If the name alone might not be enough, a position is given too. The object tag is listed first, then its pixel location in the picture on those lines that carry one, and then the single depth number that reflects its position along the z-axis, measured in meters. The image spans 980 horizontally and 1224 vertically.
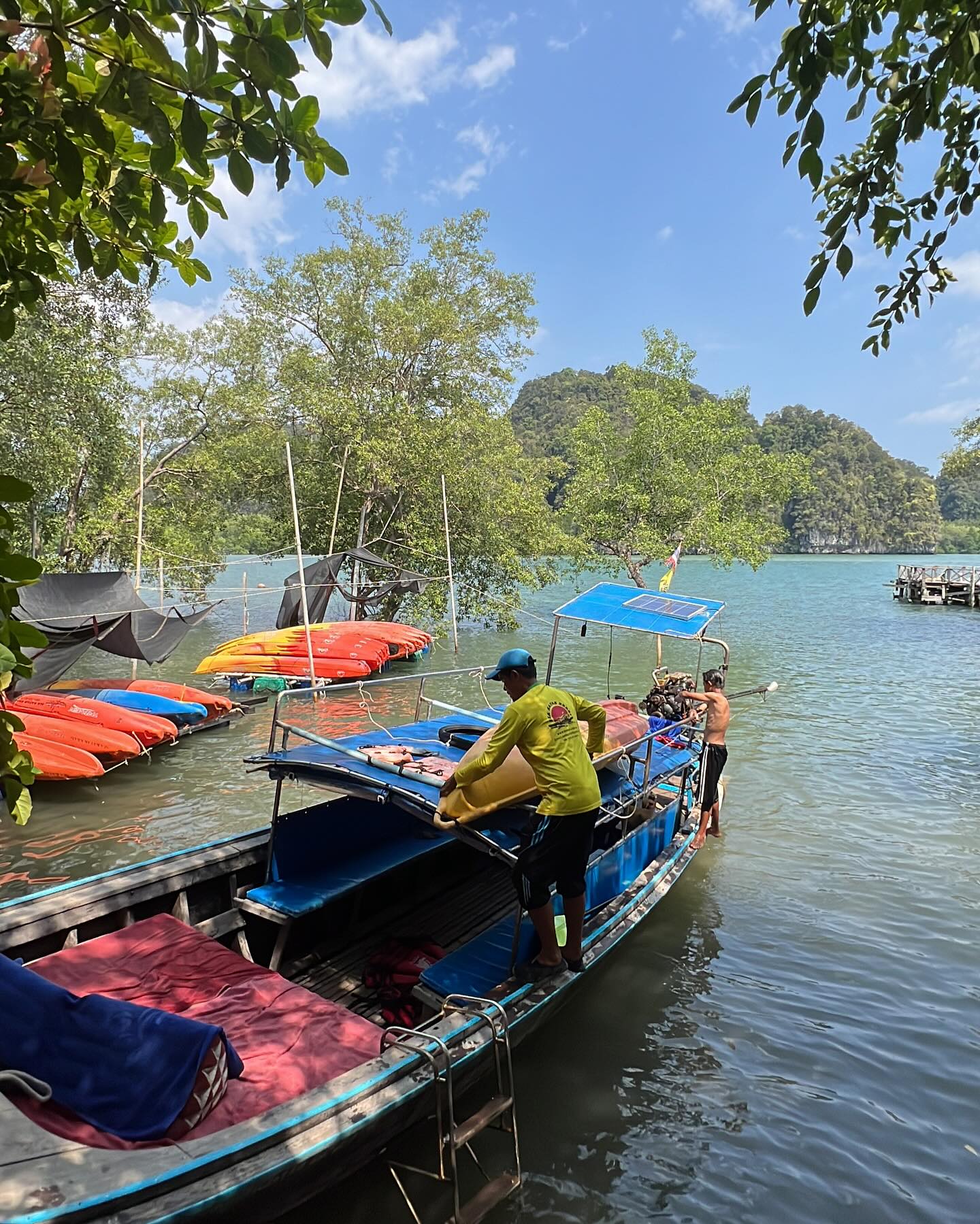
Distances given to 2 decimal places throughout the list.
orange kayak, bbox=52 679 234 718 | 14.93
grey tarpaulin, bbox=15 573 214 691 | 12.02
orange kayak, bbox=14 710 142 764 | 11.30
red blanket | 3.78
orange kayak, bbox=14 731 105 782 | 10.62
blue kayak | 13.87
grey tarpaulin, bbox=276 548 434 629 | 20.55
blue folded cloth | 3.26
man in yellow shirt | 4.77
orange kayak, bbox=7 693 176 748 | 12.10
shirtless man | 9.30
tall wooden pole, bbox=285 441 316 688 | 16.12
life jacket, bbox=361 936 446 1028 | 5.20
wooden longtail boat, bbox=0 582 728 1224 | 2.97
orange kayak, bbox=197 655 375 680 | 18.03
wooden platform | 43.75
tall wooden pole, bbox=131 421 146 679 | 15.17
